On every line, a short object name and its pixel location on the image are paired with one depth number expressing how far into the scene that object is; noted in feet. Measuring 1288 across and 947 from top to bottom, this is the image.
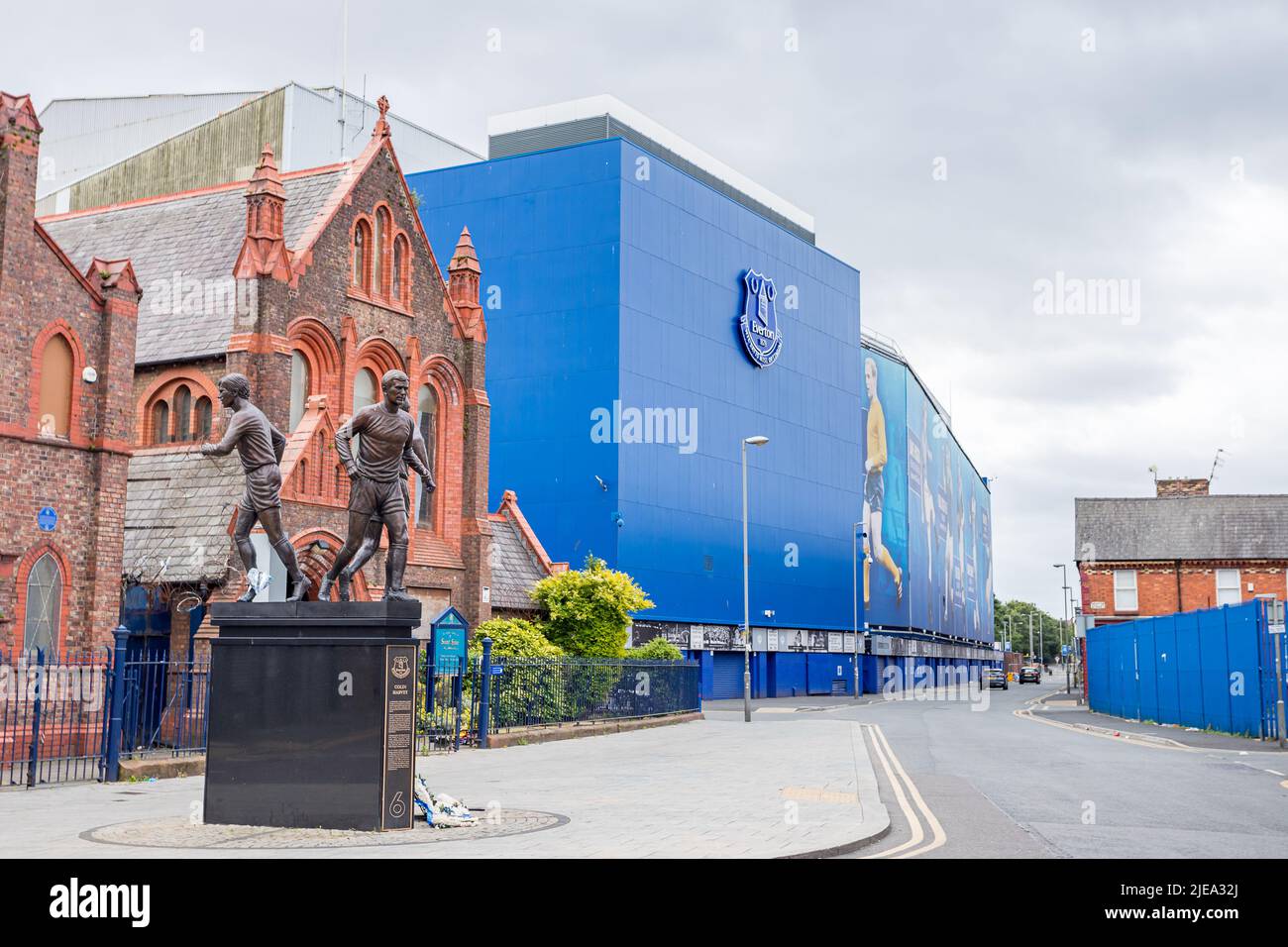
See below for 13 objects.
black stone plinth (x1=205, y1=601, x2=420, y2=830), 39.24
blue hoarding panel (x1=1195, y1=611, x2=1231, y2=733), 92.63
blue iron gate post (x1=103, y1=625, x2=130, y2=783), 56.90
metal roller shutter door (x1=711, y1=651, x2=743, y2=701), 193.26
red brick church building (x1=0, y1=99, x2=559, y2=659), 83.30
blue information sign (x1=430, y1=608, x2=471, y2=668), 83.30
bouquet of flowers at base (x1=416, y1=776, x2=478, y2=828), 39.50
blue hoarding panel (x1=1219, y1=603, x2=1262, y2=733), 86.28
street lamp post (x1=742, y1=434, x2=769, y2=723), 124.17
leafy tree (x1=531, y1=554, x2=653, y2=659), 118.73
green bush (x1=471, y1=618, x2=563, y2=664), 96.58
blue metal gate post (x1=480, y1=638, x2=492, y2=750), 80.28
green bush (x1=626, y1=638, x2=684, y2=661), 124.36
